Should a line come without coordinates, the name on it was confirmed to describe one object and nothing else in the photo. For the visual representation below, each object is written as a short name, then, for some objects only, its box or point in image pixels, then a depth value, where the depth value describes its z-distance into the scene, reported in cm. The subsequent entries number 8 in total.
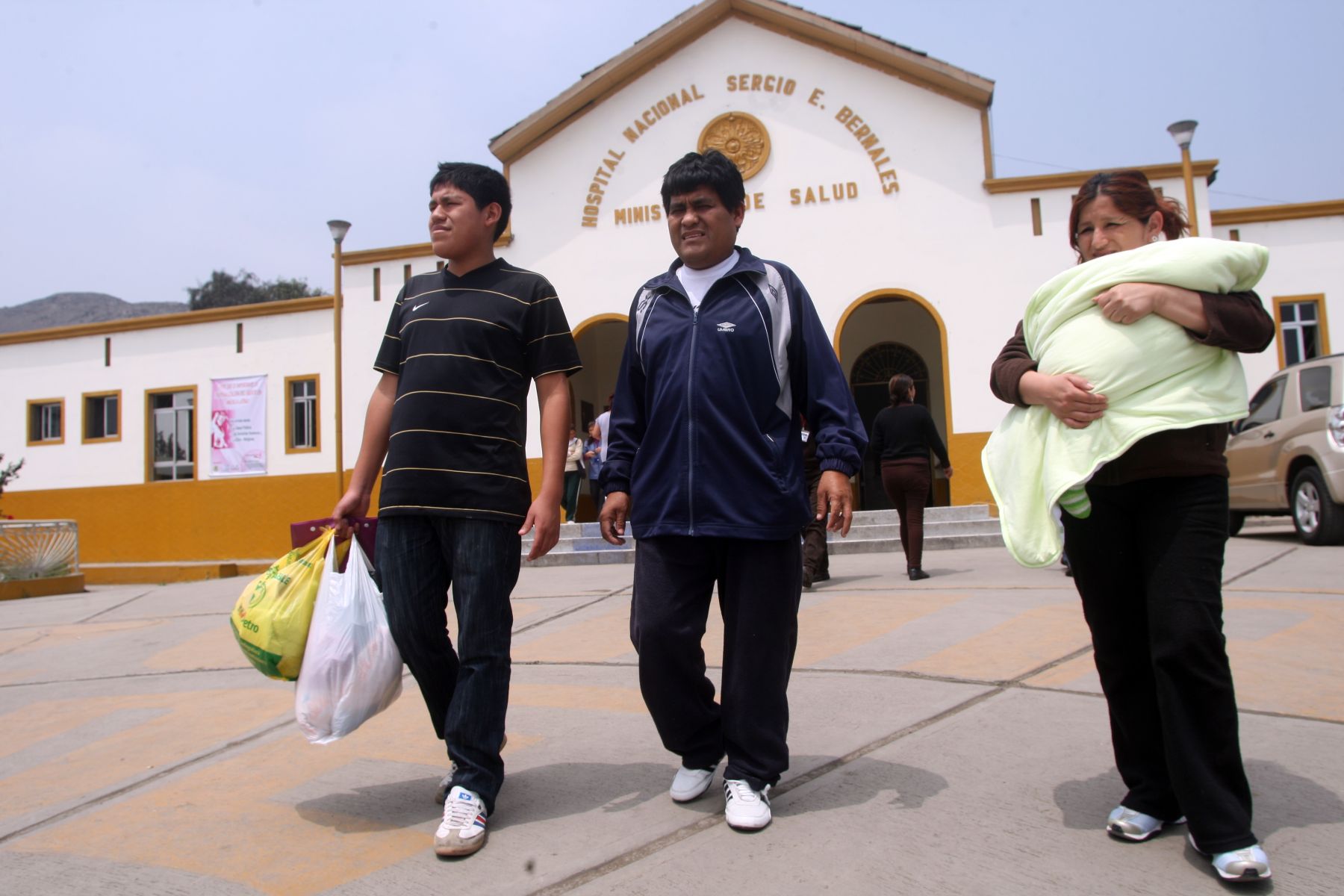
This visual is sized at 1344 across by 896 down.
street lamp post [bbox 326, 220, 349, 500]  1634
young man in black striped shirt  286
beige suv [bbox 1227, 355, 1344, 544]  852
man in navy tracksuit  280
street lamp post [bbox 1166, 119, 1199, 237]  1316
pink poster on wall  1761
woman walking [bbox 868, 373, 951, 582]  805
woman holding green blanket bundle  225
